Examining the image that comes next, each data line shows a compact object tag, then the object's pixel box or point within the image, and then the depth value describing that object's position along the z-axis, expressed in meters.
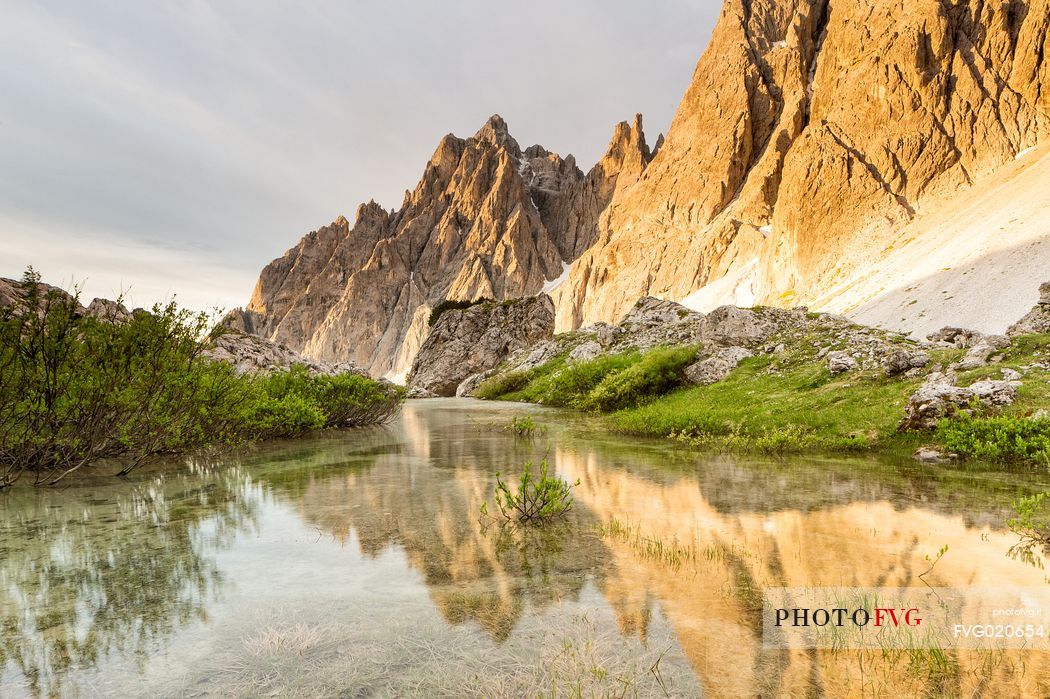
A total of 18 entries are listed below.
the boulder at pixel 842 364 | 13.38
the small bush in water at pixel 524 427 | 13.70
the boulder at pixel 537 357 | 36.38
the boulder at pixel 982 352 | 11.15
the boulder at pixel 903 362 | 12.02
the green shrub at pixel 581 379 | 21.73
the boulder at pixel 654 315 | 29.39
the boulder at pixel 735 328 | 20.41
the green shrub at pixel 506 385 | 33.50
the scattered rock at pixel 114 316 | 7.75
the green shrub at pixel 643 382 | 17.72
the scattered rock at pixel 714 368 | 17.30
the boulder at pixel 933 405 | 9.32
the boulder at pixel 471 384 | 40.69
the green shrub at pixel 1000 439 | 7.76
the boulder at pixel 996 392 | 9.13
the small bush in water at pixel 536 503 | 5.88
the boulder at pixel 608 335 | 30.30
